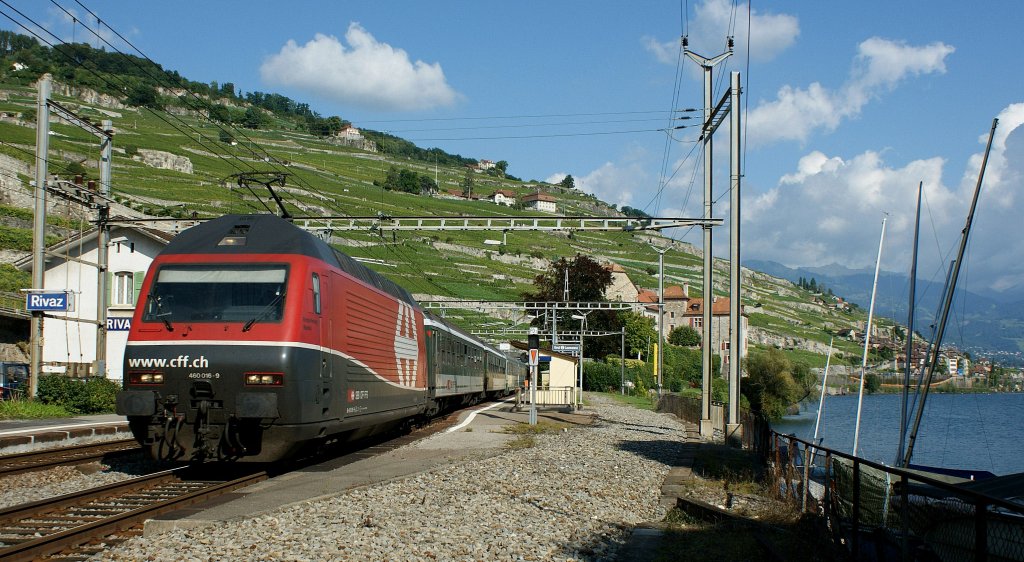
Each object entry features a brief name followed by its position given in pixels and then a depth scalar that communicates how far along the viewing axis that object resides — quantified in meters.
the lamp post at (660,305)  44.57
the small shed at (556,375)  41.81
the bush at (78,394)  23.38
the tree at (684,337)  113.31
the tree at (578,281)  71.69
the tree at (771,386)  65.00
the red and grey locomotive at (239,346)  11.32
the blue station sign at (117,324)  32.22
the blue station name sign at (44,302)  21.92
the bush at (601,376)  70.25
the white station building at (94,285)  36.44
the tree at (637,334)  84.62
